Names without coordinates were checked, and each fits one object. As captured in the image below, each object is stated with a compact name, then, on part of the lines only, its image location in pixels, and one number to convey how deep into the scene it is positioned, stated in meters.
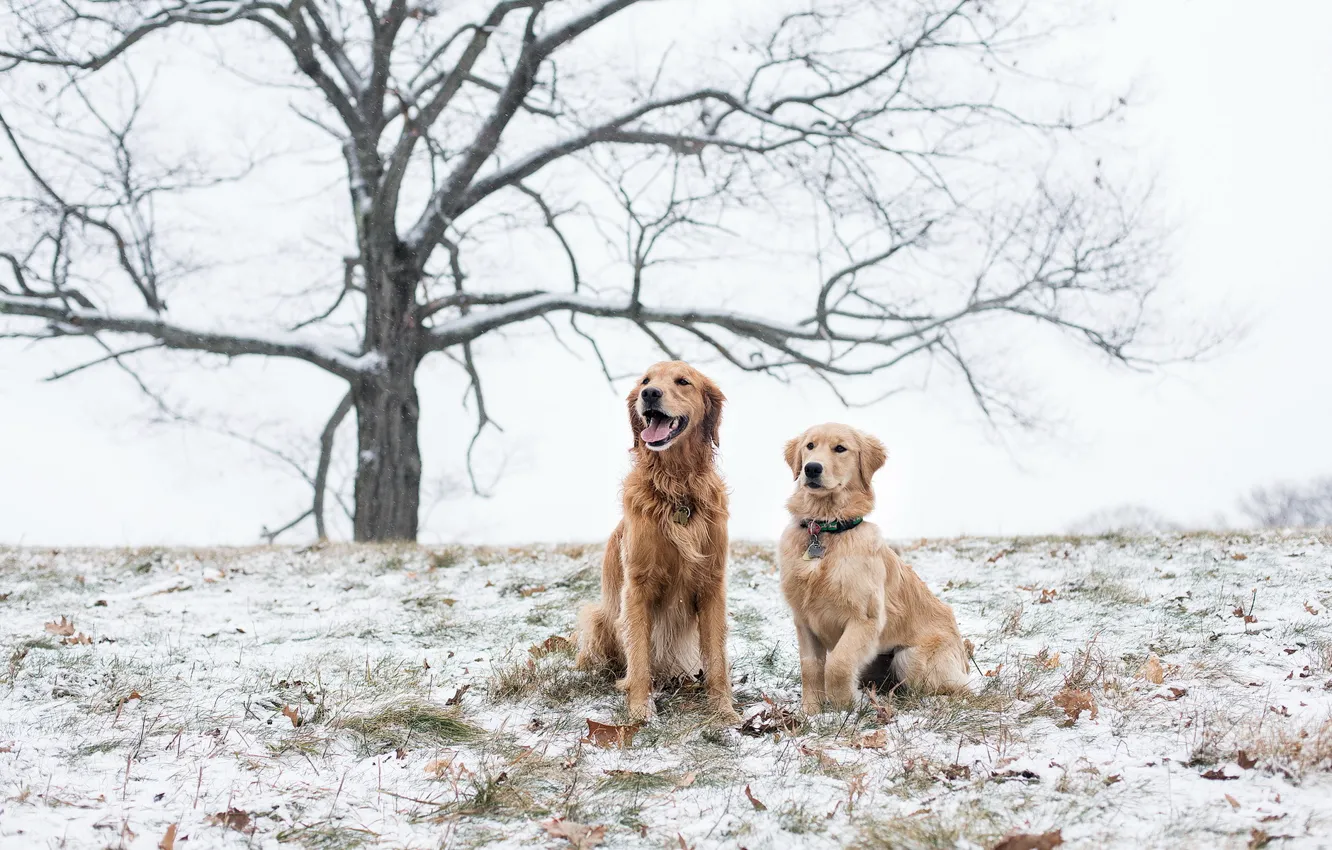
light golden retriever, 4.23
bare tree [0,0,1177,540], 10.98
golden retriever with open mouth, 4.44
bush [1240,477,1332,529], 31.17
